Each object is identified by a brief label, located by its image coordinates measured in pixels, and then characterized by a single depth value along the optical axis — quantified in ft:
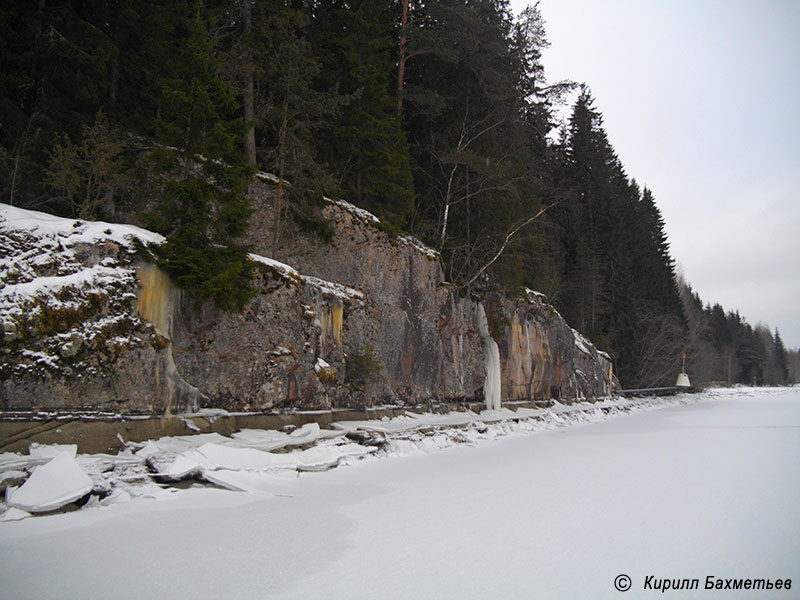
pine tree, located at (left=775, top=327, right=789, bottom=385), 301.22
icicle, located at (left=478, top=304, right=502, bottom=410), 58.13
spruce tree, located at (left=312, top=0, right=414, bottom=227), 49.96
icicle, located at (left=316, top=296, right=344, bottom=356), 33.63
